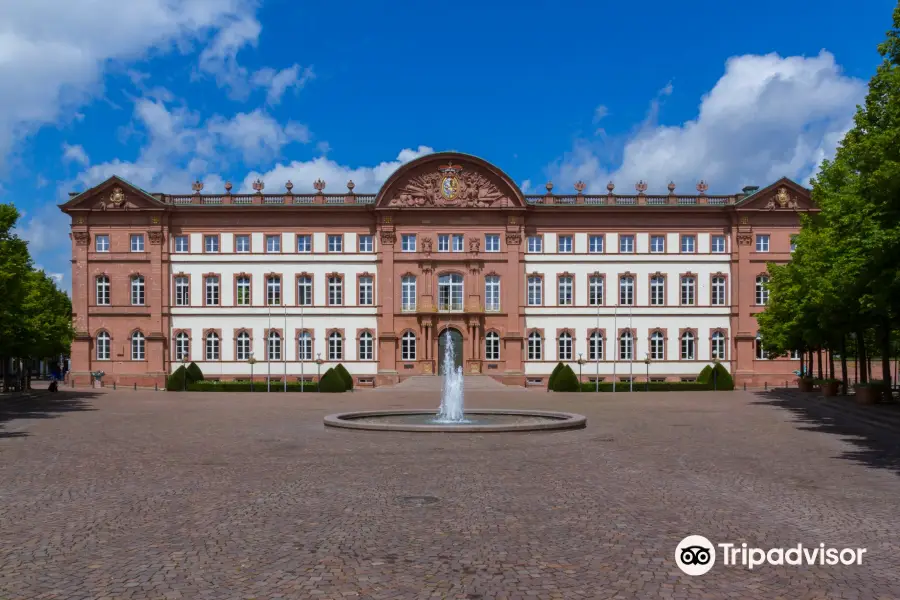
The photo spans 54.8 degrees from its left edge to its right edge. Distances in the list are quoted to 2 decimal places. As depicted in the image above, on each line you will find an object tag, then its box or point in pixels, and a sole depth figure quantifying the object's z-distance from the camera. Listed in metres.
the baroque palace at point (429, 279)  65.25
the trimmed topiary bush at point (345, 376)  55.21
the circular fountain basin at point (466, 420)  24.86
